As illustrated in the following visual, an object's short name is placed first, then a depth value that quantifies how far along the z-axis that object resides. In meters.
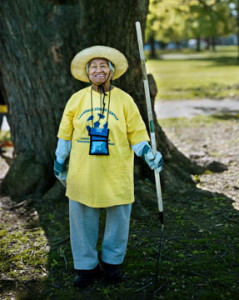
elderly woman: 3.50
